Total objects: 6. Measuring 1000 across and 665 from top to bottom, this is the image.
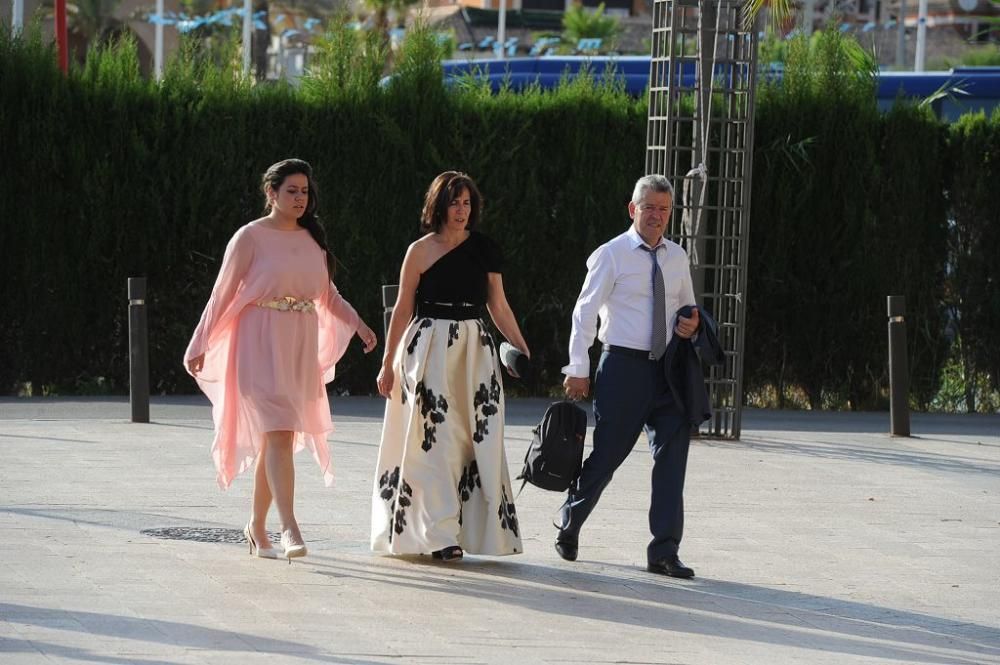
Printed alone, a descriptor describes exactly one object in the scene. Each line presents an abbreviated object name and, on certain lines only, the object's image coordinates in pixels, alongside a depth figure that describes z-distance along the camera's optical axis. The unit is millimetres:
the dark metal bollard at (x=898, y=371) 27141
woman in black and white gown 15781
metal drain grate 16859
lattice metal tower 25937
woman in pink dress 15844
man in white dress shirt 15875
